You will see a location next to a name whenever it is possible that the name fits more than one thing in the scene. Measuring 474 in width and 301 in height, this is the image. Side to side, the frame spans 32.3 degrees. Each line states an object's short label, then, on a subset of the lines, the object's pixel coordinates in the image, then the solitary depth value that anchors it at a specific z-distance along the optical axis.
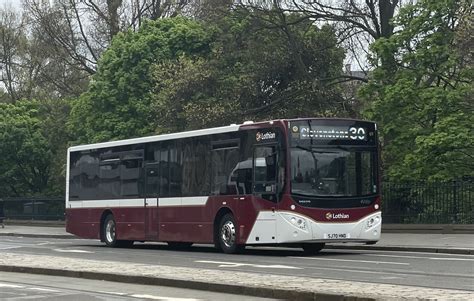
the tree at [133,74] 43.06
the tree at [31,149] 53.84
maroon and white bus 19.95
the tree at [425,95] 28.66
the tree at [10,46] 60.03
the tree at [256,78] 36.03
